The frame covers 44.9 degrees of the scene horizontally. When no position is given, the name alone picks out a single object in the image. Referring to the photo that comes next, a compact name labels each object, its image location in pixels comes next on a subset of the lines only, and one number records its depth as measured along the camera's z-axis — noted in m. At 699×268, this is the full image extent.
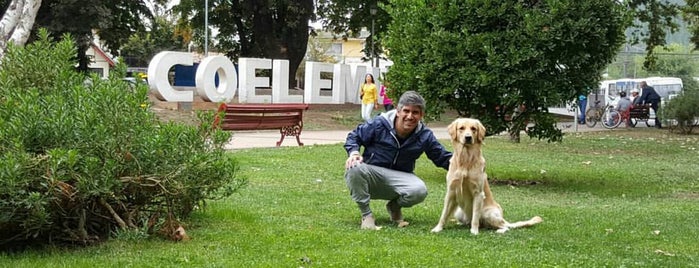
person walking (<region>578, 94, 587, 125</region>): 35.49
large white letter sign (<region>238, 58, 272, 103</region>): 29.45
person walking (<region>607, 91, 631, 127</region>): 32.59
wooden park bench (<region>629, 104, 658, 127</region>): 32.72
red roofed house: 62.15
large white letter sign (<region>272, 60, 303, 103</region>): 30.25
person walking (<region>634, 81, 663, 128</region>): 33.19
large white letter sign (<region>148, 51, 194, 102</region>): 26.16
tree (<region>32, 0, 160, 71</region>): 30.78
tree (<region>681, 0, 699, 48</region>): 30.76
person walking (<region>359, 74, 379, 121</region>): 25.70
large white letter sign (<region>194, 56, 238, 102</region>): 27.00
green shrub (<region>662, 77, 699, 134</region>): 27.53
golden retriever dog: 7.34
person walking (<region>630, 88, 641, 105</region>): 33.53
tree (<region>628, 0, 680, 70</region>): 33.06
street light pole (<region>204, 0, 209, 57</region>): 37.93
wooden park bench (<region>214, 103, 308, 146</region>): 18.80
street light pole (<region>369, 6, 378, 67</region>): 37.47
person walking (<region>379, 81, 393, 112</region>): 28.88
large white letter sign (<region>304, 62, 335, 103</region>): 32.12
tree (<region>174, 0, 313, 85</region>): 36.53
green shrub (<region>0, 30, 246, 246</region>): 5.80
